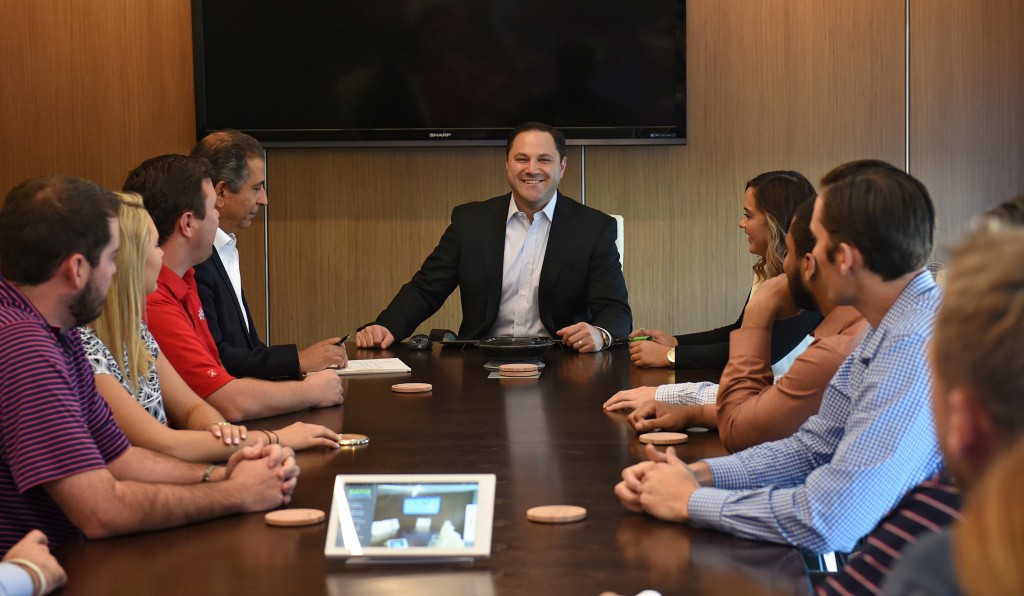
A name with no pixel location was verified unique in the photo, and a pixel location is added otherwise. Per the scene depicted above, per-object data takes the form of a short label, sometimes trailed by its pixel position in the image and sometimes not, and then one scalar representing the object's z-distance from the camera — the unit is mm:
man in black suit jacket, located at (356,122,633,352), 4664
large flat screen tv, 5703
